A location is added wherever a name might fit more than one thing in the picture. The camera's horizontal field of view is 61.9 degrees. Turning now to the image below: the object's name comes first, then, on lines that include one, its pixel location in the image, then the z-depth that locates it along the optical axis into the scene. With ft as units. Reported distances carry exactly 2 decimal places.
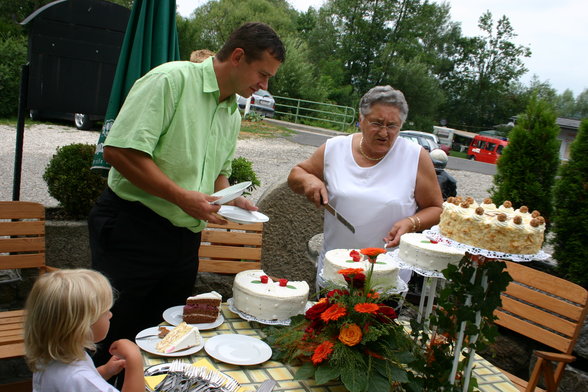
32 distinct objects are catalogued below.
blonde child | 4.49
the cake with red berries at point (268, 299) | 6.85
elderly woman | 8.04
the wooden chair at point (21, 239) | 9.96
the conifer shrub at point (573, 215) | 12.75
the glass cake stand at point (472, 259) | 4.94
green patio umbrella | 9.87
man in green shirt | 6.43
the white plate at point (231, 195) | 6.38
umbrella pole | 11.48
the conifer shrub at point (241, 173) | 14.11
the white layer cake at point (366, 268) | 6.46
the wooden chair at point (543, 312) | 8.66
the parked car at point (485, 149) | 81.05
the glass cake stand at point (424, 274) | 6.09
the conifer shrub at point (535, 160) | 14.43
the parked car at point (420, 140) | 58.13
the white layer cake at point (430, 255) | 6.19
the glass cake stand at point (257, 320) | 6.83
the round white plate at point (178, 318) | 6.59
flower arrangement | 5.13
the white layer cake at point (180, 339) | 5.77
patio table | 5.48
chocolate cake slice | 6.67
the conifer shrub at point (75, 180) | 13.08
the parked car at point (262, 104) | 74.02
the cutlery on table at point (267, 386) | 5.20
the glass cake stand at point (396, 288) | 6.29
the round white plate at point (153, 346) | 5.69
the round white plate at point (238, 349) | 5.82
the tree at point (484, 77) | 155.43
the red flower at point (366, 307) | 5.10
